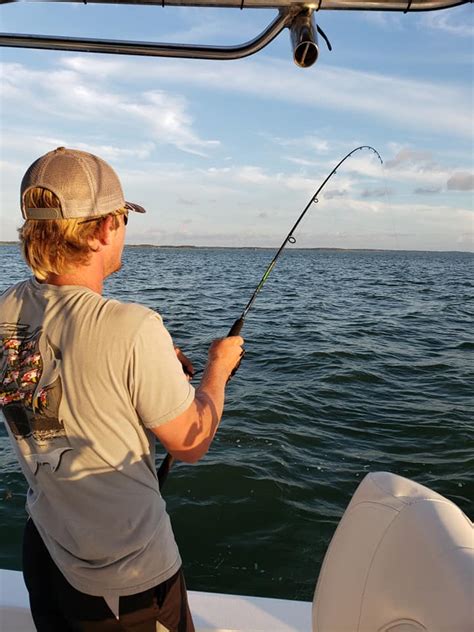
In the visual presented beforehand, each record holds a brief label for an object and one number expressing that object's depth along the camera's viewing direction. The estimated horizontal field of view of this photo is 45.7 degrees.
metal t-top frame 1.38
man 1.22
